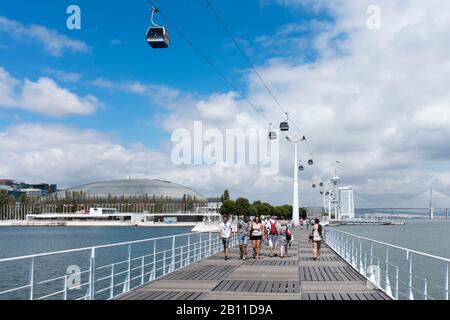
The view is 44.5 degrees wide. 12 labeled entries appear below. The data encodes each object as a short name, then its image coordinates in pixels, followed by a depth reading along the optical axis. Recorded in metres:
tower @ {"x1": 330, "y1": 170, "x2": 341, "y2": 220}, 131.38
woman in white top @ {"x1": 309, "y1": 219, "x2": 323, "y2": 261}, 21.84
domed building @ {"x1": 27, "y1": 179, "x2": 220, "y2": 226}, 187.62
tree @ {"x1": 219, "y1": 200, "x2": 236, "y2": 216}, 150.12
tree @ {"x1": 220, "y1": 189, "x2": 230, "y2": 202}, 172.15
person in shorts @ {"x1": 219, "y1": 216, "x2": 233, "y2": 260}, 21.11
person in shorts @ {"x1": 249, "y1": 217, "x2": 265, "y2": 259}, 21.05
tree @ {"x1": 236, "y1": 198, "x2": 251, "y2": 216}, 150.00
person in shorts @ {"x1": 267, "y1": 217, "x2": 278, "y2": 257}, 23.73
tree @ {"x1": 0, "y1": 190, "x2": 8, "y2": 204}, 193.00
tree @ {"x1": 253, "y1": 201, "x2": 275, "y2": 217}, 170.68
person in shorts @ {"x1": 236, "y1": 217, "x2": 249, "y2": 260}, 22.20
